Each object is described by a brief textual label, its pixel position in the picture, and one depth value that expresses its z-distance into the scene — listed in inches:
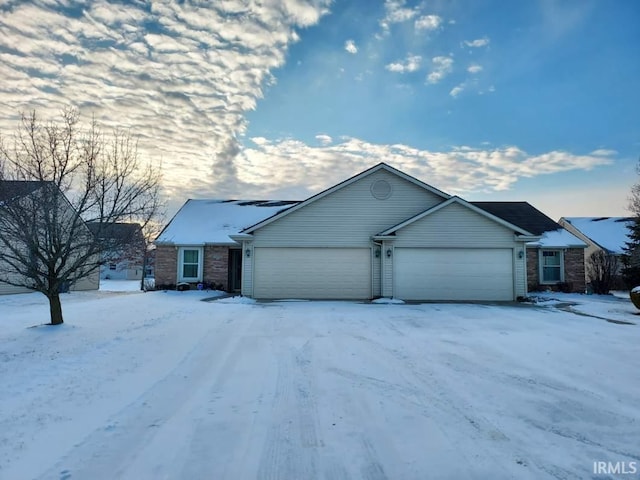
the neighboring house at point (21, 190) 348.2
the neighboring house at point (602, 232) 995.9
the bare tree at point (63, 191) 357.4
